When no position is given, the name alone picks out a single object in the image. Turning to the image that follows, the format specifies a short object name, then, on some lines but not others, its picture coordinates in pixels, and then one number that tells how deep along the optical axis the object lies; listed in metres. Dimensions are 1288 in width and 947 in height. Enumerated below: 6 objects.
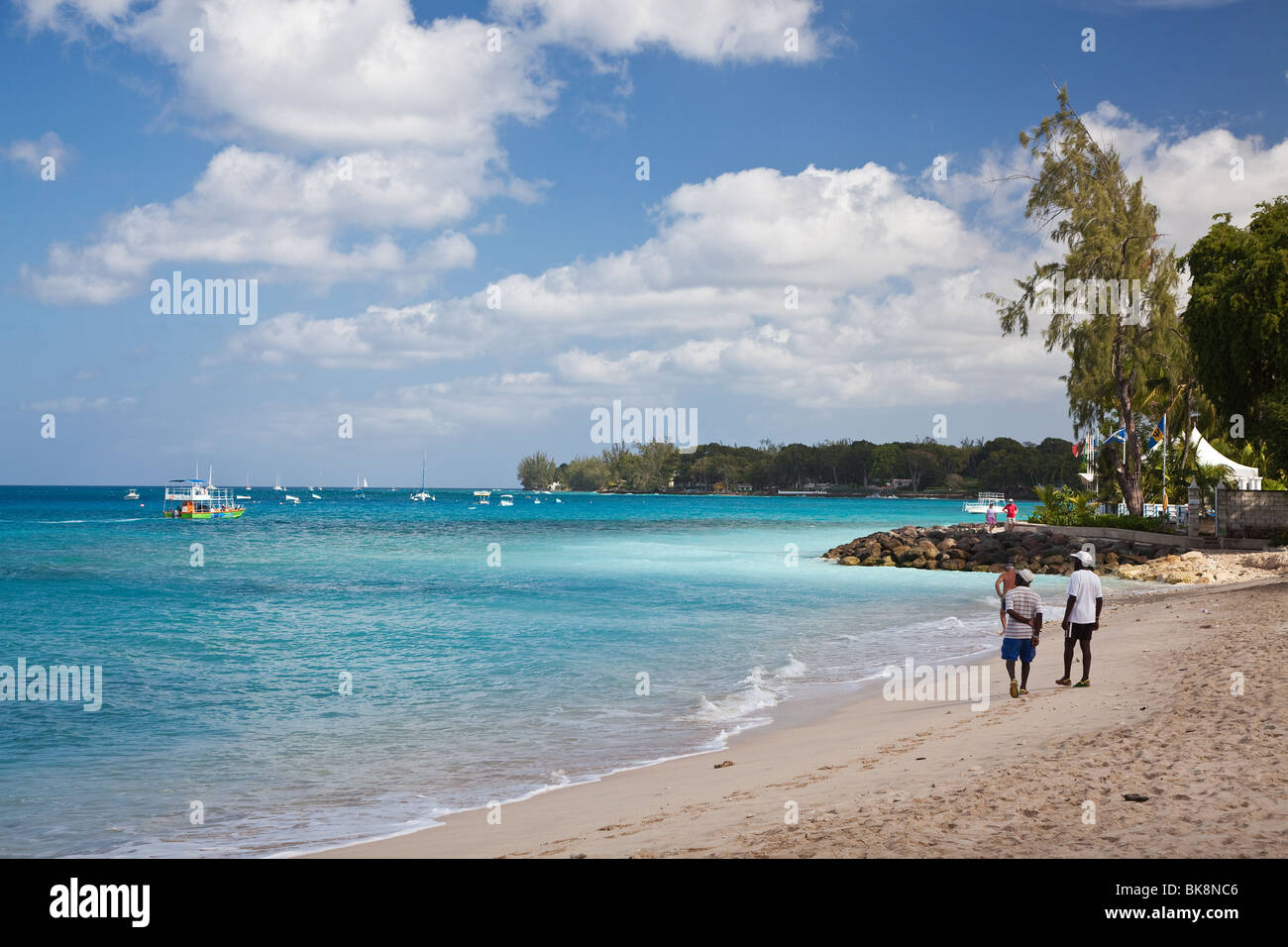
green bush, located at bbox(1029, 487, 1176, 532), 39.94
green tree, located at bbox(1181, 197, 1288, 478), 29.84
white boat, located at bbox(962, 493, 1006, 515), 114.86
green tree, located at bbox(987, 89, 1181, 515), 41.38
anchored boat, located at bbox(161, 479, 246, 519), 108.50
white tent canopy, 42.99
